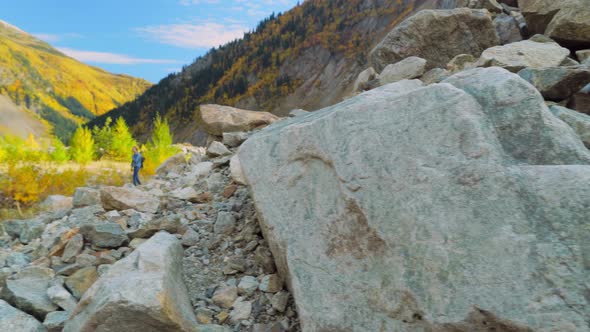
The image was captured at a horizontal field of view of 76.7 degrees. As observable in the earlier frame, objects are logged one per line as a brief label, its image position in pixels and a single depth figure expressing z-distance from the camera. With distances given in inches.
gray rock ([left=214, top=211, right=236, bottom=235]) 211.9
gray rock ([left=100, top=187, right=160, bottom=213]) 264.5
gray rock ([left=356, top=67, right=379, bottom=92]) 364.8
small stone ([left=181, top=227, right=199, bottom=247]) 205.9
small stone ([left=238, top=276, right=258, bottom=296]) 170.1
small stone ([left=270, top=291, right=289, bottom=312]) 157.9
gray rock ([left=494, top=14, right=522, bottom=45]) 387.2
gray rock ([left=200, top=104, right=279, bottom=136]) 427.2
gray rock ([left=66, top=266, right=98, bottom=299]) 182.5
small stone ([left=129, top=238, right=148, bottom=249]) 216.1
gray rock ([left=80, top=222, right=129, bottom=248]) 215.3
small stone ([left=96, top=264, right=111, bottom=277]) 191.8
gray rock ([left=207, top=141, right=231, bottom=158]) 351.9
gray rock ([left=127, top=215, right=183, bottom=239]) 217.2
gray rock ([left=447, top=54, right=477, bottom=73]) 306.4
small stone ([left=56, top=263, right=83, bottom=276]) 195.8
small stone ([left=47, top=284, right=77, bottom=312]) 171.3
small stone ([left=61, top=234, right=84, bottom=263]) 211.0
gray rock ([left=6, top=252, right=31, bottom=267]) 227.6
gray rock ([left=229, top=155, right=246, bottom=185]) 252.9
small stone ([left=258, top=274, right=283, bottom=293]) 167.9
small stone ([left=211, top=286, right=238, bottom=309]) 166.1
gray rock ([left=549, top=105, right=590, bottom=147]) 147.0
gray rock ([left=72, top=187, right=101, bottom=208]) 322.7
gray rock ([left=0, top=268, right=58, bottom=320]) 169.2
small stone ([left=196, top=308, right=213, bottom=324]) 157.3
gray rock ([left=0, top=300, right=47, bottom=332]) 155.3
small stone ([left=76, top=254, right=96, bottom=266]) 200.5
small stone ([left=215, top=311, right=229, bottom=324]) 158.9
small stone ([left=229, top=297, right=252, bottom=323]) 159.0
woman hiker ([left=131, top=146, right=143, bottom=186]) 521.6
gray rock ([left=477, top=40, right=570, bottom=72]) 240.4
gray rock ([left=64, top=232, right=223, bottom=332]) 134.7
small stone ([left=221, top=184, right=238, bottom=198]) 253.3
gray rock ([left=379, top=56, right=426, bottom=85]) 315.3
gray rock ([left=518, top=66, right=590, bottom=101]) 193.2
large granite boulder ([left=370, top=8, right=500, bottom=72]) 383.9
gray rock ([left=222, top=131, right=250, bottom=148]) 372.2
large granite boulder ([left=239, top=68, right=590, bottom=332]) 101.9
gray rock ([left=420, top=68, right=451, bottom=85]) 269.7
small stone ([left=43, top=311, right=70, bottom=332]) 158.7
